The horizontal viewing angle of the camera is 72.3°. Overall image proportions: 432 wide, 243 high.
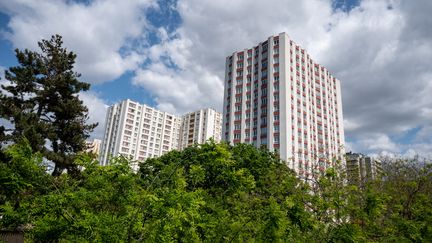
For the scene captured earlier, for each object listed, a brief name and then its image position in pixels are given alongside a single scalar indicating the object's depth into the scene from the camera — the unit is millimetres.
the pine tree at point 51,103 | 22266
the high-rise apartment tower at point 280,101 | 57250
